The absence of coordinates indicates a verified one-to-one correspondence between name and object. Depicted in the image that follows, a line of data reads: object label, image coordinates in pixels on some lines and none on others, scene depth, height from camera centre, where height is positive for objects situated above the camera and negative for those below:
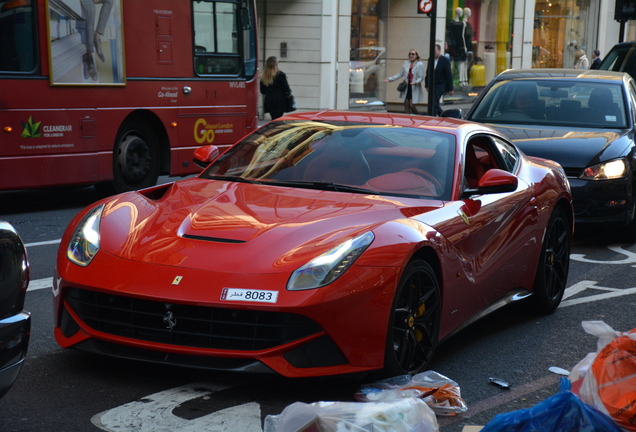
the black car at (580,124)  8.94 -1.00
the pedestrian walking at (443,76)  19.44 -1.04
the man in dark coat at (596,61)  21.77 -0.86
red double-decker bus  9.98 -0.75
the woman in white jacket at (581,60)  25.08 -0.91
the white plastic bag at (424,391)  4.15 -1.58
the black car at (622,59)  17.03 -0.61
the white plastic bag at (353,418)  3.43 -1.39
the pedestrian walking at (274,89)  16.92 -1.15
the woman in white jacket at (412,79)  20.62 -1.18
